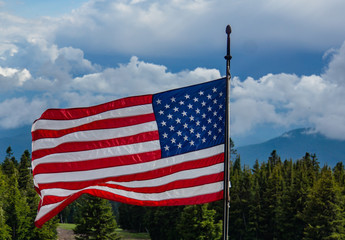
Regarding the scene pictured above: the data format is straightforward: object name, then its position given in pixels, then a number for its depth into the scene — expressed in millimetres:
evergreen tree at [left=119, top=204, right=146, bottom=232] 99625
